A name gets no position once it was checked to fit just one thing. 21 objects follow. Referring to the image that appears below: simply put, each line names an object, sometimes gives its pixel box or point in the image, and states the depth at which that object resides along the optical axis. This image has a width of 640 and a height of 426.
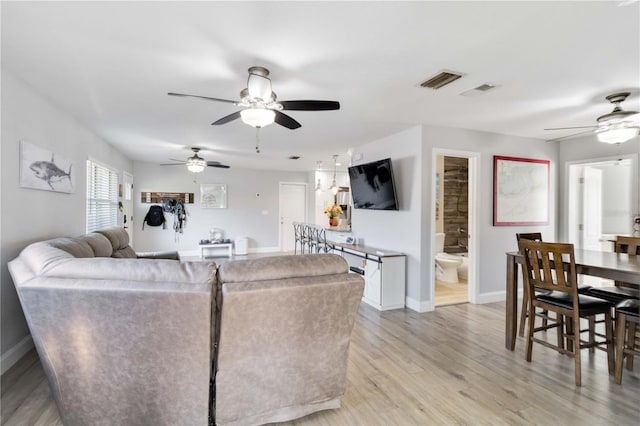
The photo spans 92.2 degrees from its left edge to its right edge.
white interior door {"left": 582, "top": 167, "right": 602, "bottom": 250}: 4.77
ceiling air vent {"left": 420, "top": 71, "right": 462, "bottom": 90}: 2.50
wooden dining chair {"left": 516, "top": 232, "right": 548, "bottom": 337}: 2.80
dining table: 2.18
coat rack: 7.59
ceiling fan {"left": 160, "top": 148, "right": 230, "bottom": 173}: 5.51
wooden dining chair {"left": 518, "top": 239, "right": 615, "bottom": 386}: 2.31
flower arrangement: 6.25
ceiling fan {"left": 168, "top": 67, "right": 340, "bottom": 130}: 2.28
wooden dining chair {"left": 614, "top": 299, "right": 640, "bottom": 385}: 2.22
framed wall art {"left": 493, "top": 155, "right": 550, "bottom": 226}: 4.46
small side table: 7.59
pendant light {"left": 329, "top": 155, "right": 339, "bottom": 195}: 6.56
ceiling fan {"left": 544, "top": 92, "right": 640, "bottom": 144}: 2.92
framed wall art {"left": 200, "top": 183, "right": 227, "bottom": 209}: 8.06
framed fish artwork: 2.62
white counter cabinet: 4.04
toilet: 5.35
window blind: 4.50
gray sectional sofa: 1.54
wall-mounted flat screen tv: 4.31
